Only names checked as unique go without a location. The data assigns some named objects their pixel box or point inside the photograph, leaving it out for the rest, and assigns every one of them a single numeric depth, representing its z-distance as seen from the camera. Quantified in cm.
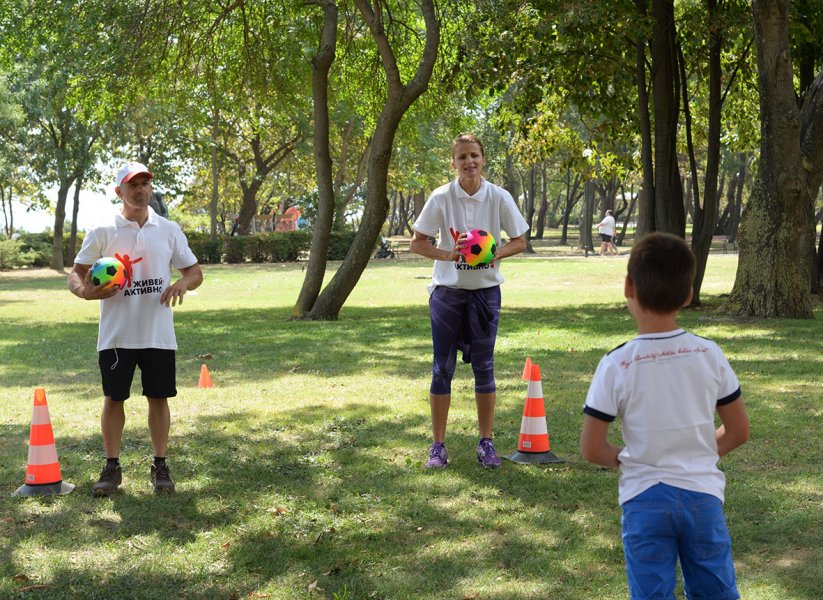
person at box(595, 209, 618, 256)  4388
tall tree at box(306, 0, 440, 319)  1664
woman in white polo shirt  648
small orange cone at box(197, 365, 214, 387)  1040
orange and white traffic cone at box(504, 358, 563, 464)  681
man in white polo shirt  607
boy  304
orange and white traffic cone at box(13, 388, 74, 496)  622
